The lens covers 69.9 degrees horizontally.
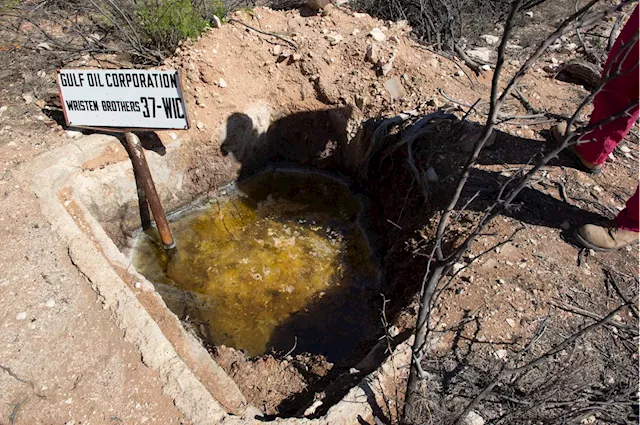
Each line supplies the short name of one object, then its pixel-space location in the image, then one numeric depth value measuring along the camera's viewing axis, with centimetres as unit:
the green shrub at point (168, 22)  445
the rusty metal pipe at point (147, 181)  385
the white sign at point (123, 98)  343
